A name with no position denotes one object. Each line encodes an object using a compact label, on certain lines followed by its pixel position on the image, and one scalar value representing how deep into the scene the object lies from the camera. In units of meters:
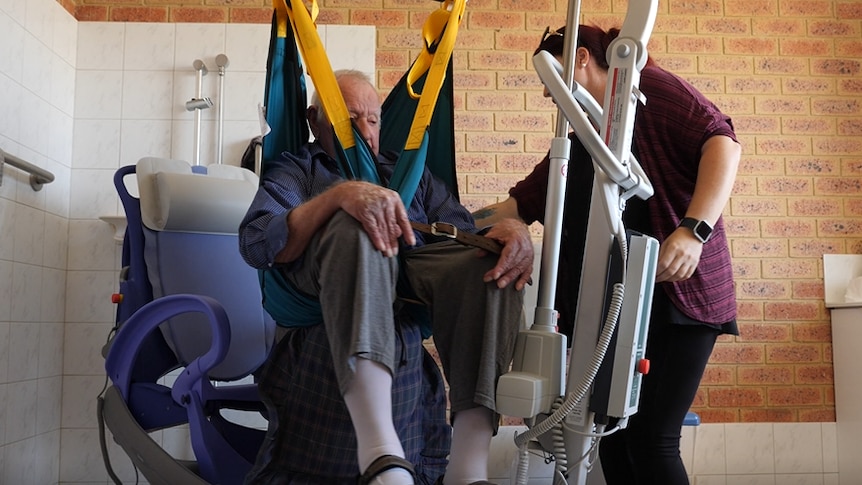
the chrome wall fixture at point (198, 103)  3.43
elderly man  1.30
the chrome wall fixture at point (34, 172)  2.84
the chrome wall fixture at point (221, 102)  3.51
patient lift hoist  1.40
